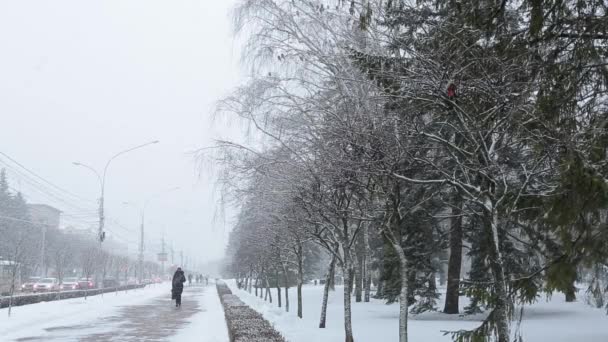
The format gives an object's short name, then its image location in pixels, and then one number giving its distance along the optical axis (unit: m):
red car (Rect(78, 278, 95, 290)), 53.90
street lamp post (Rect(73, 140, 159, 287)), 33.31
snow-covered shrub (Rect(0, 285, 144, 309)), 24.22
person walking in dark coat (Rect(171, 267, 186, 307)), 25.92
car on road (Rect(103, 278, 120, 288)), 65.28
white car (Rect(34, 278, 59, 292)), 46.11
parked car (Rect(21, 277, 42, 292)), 46.53
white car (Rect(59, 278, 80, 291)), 50.75
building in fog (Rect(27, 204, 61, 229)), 118.00
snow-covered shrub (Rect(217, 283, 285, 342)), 10.09
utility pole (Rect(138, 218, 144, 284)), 52.04
